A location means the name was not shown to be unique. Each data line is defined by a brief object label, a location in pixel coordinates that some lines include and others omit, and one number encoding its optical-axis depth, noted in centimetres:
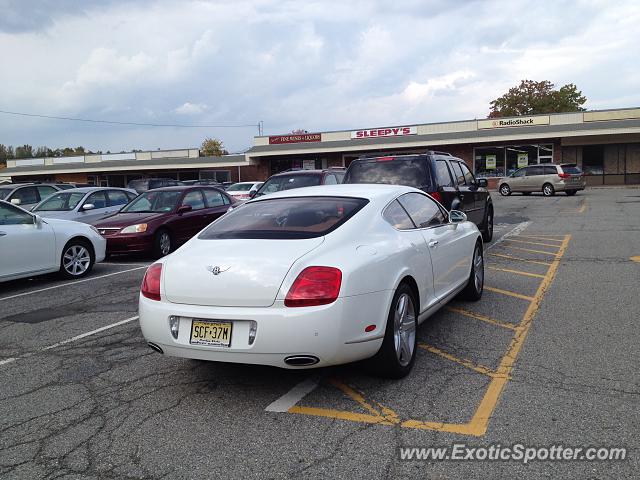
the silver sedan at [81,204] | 1316
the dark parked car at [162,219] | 1107
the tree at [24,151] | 11725
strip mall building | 3447
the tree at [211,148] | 8481
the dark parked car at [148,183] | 2611
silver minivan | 2721
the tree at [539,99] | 5838
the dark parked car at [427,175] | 905
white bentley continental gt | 370
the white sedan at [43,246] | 836
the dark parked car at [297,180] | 1200
